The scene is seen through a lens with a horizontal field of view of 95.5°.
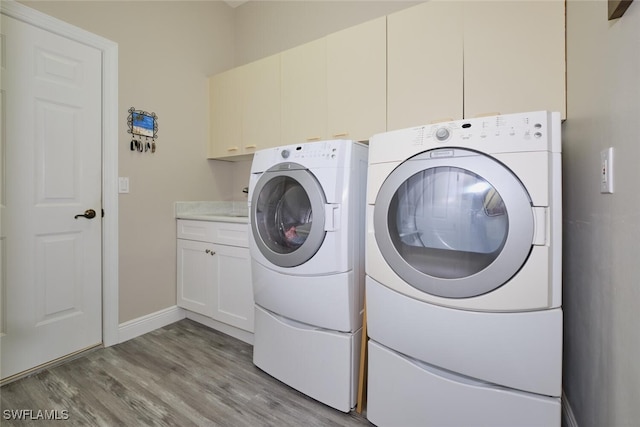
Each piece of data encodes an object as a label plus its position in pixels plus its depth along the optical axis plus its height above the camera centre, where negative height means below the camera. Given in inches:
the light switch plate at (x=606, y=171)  32.3 +4.8
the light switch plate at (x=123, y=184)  79.4 +7.4
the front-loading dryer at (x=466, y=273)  36.0 -8.4
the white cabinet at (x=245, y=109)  86.9 +32.8
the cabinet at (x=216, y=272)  77.1 -17.5
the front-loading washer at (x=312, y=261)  51.5 -9.3
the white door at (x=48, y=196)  62.1 +3.4
